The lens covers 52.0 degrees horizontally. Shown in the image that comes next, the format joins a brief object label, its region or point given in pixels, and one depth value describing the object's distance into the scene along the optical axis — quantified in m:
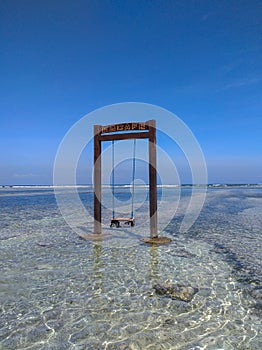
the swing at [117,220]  14.64
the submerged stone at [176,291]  6.04
